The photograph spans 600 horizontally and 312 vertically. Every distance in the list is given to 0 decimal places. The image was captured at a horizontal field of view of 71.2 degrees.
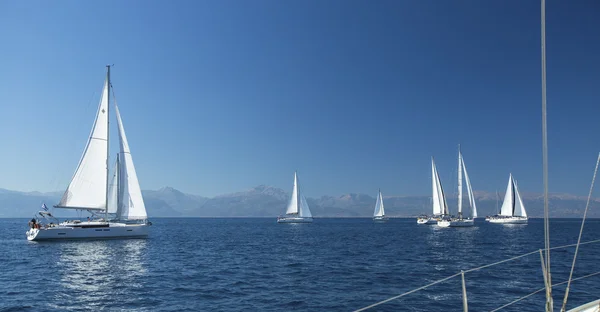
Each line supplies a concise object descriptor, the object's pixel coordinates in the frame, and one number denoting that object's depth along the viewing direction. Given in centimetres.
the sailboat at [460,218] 9569
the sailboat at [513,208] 11419
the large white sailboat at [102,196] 4894
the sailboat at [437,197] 10031
